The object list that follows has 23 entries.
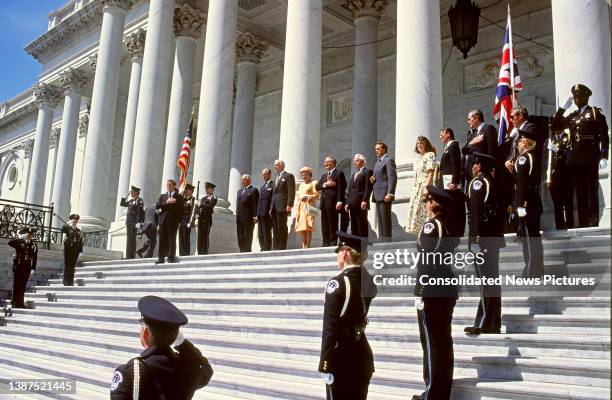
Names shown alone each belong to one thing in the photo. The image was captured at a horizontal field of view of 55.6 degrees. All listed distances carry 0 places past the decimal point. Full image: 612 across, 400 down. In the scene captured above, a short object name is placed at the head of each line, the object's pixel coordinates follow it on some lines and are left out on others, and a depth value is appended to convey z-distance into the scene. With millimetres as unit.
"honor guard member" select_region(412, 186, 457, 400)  5098
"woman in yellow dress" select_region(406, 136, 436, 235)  9883
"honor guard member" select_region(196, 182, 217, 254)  14773
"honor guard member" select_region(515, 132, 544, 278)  7090
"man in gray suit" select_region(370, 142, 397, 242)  11289
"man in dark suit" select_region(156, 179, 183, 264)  13945
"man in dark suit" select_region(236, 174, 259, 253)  14328
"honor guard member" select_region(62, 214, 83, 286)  14719
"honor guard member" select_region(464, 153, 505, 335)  6230
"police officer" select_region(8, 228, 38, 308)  13625
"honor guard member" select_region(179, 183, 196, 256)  15305
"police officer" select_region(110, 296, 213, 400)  2865
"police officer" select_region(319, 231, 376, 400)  4469
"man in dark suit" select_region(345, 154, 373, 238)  11641
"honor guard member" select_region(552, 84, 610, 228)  8344
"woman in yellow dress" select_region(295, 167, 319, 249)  13273
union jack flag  10328
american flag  16936
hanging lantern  11266
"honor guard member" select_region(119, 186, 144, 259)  17234
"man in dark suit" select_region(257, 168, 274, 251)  13797
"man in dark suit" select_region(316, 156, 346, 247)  12508
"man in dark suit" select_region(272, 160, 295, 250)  13438
